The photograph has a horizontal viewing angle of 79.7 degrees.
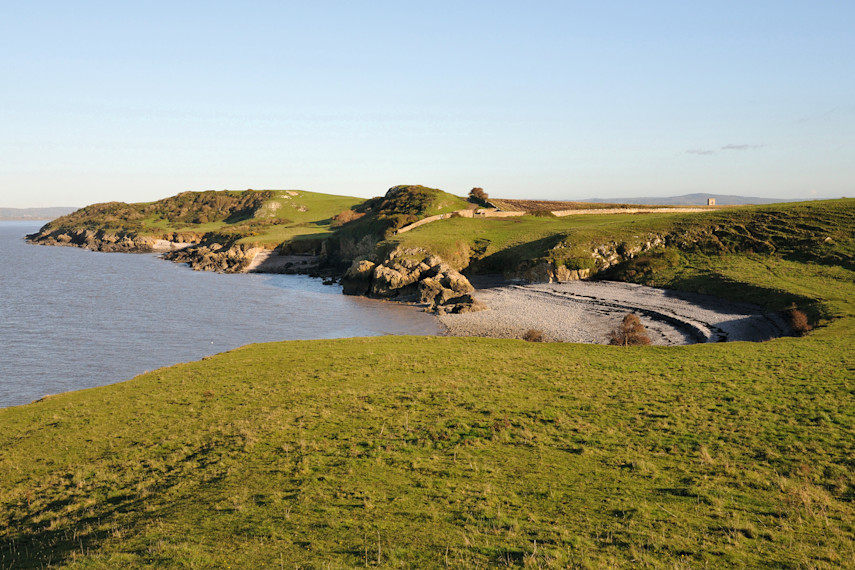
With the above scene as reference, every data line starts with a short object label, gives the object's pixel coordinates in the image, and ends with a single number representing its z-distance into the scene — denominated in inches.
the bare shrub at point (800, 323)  1617.4
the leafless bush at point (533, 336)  1835.6
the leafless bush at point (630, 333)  1752.0
